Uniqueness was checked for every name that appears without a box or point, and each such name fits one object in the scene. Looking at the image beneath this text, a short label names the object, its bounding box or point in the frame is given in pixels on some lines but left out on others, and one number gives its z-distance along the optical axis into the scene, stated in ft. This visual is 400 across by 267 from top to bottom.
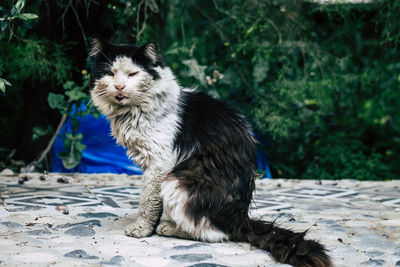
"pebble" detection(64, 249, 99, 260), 8.52
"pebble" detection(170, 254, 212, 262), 8.61
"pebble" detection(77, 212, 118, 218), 11.66
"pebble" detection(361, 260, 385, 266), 8.86
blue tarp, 18.86
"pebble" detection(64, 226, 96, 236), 10.05
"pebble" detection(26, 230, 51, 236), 9.93
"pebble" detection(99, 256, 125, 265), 8.24
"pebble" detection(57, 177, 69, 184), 16.20
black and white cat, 9.48
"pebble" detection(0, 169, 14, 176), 17.21
